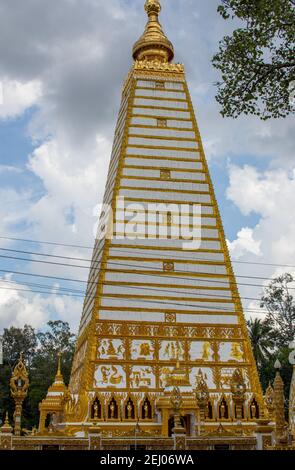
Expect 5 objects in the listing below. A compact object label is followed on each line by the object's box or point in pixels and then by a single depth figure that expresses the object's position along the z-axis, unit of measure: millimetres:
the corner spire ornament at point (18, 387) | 23172
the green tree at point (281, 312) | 53250
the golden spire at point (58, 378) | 31373
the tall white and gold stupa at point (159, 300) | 28125
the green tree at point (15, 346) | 59475
